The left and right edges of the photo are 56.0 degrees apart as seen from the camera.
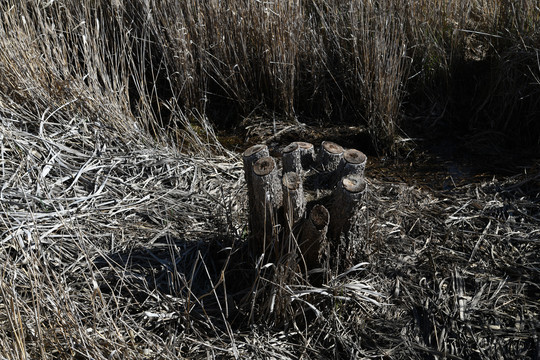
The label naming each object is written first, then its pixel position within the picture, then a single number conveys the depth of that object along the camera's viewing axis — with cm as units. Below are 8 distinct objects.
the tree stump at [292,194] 180
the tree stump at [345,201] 179
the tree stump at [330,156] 210
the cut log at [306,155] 214
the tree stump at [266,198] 177
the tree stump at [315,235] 183
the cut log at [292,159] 197
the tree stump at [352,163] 190
